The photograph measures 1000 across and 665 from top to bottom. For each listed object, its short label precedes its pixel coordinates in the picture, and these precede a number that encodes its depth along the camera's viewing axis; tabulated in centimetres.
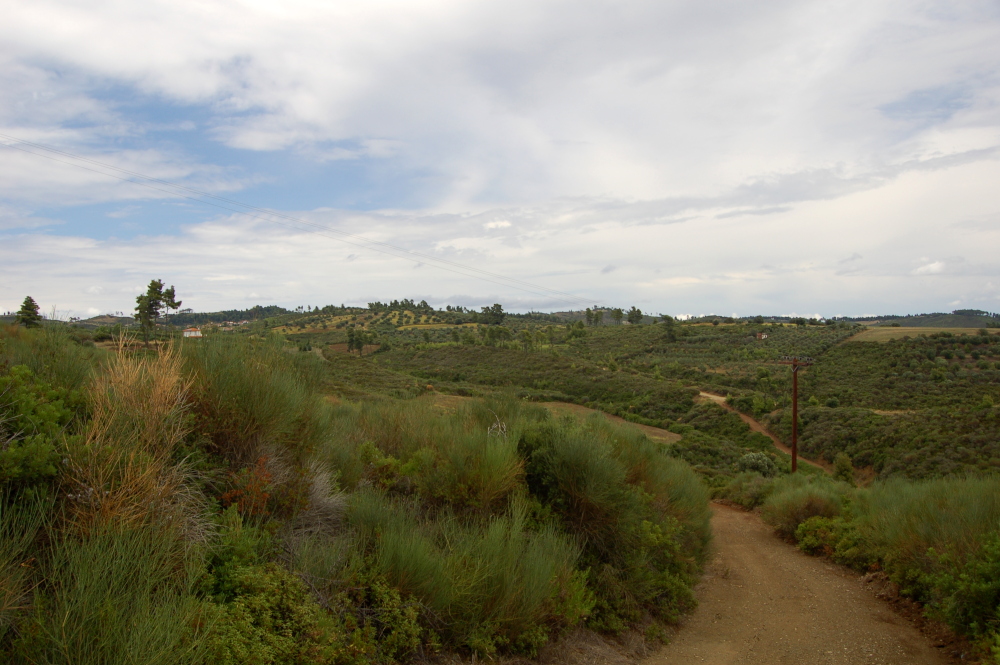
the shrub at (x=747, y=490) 2042
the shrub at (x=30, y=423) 361
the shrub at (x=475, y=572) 529
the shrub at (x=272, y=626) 349
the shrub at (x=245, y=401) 557
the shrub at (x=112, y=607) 277
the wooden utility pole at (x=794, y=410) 2838
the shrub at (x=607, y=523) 819
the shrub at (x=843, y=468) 2833
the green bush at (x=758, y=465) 2919
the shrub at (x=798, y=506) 1530
